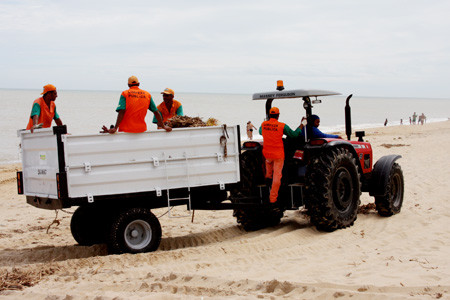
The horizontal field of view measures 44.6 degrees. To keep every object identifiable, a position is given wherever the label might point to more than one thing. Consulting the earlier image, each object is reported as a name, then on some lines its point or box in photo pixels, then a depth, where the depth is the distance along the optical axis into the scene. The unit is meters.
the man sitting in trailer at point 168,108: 8.30
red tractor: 7.56
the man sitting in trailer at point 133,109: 6.76
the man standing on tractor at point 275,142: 7.68
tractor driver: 7.91
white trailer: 6.36
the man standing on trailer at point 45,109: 7.36
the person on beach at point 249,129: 26.25
